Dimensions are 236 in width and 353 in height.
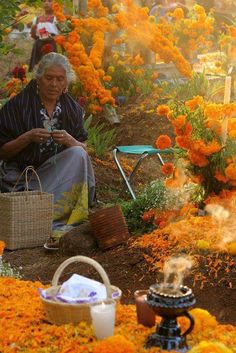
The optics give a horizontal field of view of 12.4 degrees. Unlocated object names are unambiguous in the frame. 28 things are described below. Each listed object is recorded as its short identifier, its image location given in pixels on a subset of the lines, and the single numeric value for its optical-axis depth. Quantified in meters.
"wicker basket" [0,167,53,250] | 8.22
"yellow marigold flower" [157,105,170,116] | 7.40
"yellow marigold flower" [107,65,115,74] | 13.42
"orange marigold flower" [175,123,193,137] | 7.16
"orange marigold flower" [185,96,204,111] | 7.29
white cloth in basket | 4.70
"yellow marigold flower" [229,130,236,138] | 7.04
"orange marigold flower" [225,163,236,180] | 7.06
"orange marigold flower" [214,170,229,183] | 7.21
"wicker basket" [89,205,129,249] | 7.34
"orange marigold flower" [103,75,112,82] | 12.67
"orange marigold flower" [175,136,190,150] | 7.19
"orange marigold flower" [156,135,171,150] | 7.38
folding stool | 9.20
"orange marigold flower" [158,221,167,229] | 7.31
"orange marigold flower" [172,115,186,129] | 7.16
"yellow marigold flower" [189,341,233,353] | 4.20
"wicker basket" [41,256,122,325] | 4.64
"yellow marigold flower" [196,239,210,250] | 6.53
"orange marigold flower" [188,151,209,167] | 7.22
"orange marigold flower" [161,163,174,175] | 7.57
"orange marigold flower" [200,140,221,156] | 7.10
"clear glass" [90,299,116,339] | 4.39
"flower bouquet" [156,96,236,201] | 7.15
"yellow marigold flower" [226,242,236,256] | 6.42
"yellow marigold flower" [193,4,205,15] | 14.77
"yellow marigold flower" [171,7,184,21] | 14.93
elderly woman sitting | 8.68
